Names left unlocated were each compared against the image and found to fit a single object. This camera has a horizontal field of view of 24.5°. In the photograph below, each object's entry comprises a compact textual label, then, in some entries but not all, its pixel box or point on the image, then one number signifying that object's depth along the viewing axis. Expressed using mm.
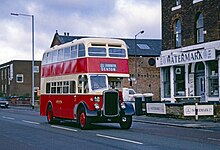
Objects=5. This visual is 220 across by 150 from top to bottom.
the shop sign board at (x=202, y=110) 30275
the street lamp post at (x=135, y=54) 65100
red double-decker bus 22453
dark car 63875
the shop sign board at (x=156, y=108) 33209
